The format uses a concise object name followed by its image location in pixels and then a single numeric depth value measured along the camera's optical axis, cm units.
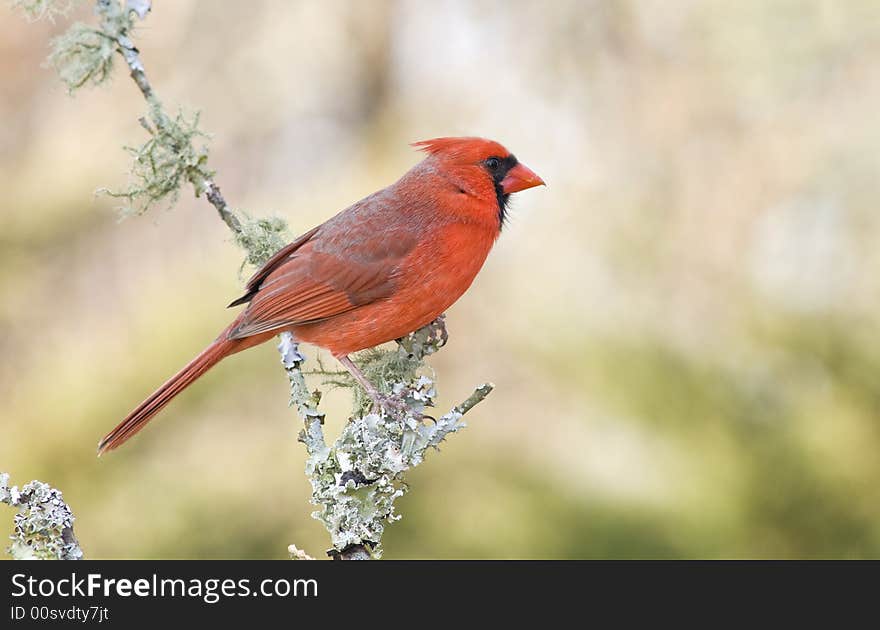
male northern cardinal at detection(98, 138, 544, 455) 539
